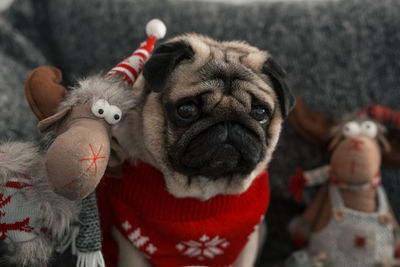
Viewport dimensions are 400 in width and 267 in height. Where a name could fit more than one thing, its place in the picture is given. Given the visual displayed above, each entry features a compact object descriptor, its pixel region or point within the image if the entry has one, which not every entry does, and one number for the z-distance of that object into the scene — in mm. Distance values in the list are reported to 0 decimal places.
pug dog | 888
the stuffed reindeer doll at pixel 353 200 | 1152
